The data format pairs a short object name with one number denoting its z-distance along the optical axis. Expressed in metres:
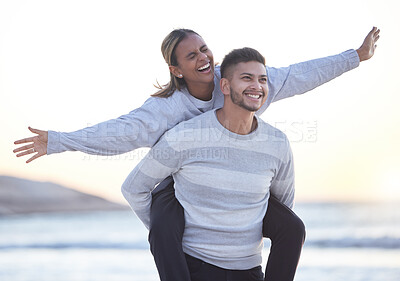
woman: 3.13
